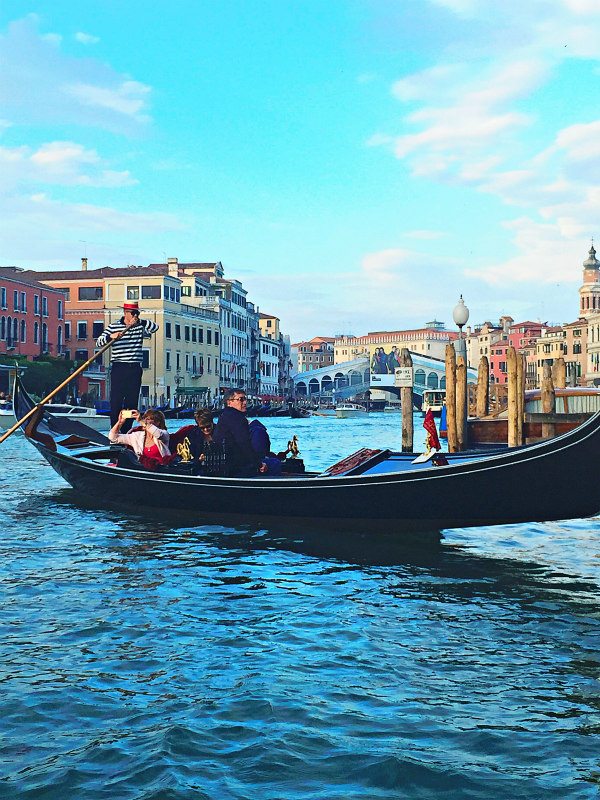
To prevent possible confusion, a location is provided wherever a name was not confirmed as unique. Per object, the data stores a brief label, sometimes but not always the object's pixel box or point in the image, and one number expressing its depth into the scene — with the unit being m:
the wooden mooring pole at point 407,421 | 13.80
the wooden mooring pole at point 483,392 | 16.69
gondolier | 9.16
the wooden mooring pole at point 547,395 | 13.80
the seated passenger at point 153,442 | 8.34
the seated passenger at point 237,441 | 7.34
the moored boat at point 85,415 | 25.14
